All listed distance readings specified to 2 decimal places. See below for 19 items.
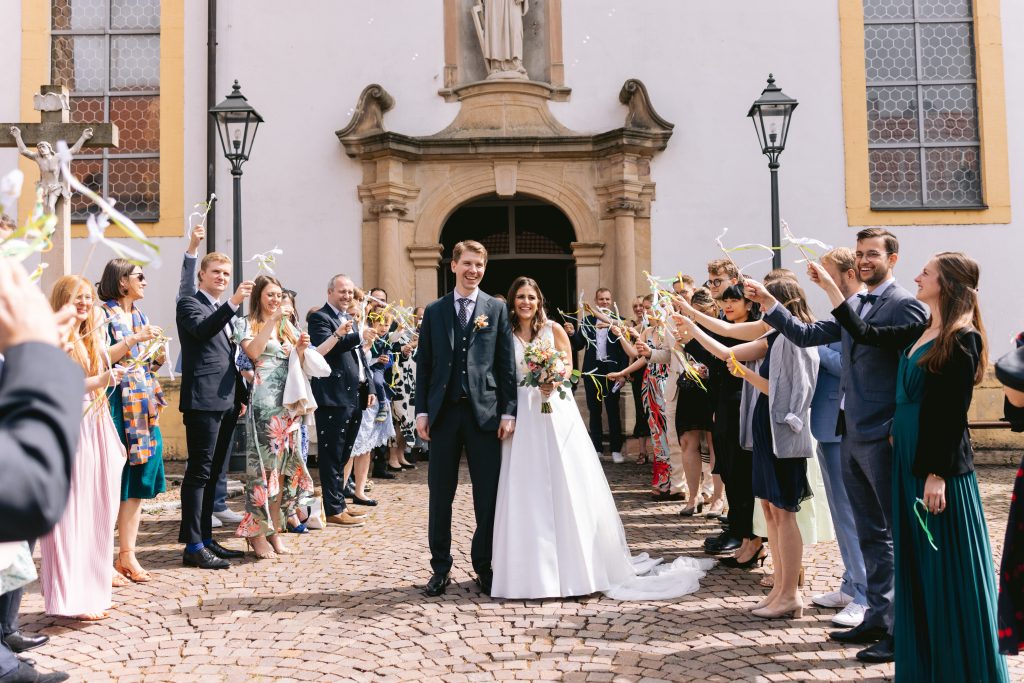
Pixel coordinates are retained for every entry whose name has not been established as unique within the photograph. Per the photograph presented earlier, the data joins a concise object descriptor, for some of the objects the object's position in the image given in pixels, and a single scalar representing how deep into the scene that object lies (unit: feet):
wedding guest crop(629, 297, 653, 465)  32.00
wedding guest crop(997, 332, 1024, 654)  10.36
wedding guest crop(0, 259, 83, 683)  3.95
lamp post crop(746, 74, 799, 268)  31.24
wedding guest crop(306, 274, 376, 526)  23.04
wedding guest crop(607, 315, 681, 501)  27.07
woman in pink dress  14.61
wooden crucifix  25.71
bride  16.26
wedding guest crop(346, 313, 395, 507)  26.30
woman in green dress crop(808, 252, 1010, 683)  10.88
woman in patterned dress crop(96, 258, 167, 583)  17.35
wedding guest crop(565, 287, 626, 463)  35.60
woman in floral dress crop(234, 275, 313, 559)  19.48
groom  17.04
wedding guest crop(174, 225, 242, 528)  19.30
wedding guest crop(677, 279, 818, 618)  14.73
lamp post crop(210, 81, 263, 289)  31.01
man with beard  12.84
